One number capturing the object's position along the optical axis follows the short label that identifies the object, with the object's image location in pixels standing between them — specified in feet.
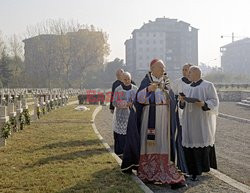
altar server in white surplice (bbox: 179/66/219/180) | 21.97
